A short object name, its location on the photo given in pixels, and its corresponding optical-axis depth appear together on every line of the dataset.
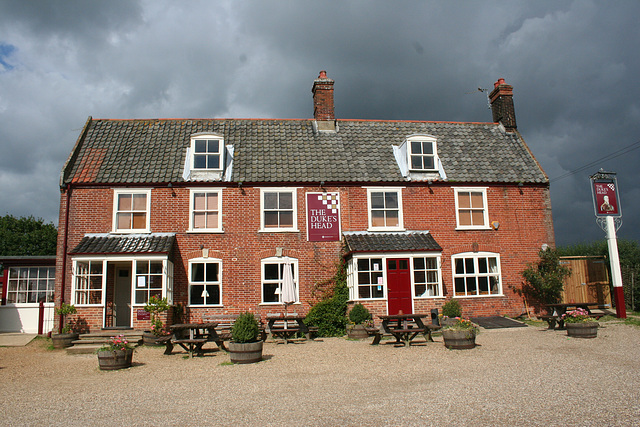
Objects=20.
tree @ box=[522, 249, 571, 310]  18.69
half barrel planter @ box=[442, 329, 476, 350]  12.49
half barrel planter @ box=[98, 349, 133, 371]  11.39
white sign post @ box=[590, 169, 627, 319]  18.25
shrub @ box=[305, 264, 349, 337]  17.06
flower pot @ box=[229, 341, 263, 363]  11.62
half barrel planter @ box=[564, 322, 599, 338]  13.65
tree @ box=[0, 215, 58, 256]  39.53
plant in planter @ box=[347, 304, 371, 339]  15.87
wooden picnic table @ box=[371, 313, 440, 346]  13.65
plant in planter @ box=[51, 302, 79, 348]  15.70
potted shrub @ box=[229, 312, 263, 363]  11.65
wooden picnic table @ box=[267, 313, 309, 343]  15.38
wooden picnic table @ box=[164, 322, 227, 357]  12.91
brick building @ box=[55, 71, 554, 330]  17.45
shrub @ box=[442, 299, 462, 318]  17.28
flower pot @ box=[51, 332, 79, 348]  15.68
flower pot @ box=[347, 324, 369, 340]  15.84
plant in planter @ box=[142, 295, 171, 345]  15.53
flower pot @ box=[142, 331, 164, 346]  15.47
